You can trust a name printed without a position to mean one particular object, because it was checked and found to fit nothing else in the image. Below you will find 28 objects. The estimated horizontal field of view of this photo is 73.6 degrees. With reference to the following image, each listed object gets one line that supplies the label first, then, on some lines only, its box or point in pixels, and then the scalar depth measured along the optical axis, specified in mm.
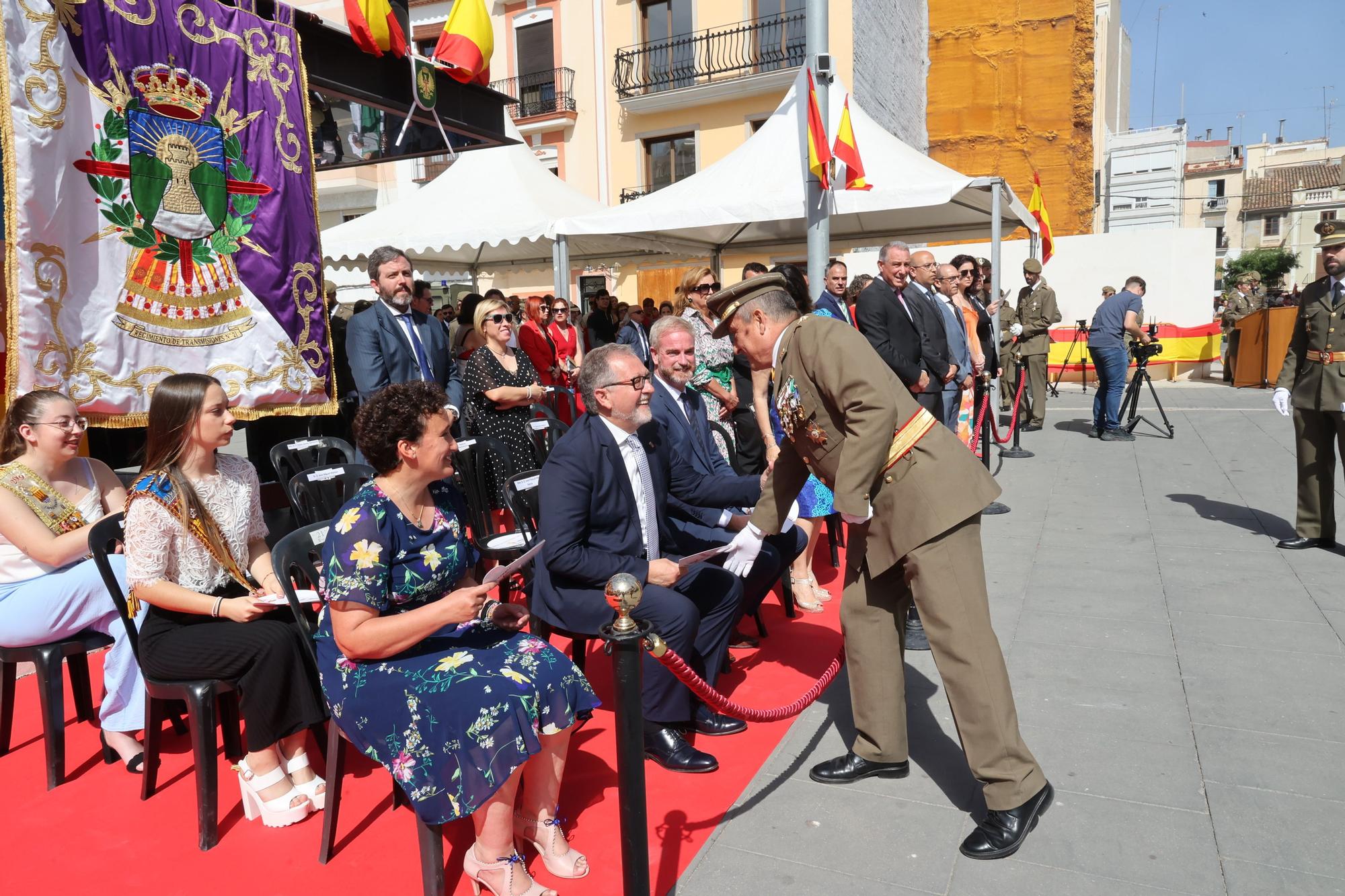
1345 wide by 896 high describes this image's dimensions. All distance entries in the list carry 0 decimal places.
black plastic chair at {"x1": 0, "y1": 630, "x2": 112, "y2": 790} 3090
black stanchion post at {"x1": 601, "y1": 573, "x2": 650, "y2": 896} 2059
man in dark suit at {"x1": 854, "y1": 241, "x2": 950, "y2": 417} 5777
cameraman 10031
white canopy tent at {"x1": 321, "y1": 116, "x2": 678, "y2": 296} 10031
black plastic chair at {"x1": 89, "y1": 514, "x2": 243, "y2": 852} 2703
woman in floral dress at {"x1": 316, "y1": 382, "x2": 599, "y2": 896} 2256
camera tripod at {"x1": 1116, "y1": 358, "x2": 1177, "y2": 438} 10078
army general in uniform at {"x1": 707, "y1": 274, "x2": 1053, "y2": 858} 2586
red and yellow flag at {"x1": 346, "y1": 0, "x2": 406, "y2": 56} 5020
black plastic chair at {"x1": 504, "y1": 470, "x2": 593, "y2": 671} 3678
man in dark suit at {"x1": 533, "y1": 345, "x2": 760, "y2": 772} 3100
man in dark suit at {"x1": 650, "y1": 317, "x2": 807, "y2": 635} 3873
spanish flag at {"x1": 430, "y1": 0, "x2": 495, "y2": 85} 5816
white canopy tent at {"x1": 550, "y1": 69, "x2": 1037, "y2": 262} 7574
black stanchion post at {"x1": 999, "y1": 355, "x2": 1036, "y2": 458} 9203
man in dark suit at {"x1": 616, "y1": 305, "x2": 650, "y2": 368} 8477
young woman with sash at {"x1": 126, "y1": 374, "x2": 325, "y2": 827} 2727
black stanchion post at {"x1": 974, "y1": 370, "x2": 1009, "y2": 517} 6828
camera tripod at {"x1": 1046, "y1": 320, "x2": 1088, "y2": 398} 14828
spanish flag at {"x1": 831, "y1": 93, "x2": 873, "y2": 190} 7004
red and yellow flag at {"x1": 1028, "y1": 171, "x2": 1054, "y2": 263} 10297
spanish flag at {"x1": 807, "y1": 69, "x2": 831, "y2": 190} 5566
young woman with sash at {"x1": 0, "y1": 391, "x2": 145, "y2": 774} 3131
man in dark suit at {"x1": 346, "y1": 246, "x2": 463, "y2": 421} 5152
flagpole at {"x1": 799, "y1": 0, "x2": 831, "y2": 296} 5590
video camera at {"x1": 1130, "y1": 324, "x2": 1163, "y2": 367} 9953
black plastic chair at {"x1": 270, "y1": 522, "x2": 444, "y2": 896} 2312
